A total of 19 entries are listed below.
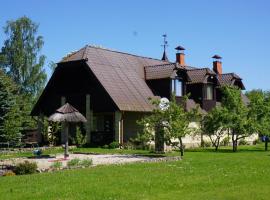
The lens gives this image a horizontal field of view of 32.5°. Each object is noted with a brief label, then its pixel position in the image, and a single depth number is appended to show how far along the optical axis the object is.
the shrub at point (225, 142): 37.92
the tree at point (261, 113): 30.55
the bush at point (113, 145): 30.03
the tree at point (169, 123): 23.50
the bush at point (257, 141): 44.18
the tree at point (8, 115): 30.64
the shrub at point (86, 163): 17.67
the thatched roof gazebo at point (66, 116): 22.80
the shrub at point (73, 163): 17.39
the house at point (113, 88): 31.38
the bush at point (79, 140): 29.42
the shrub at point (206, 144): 37.44
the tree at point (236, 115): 29.47
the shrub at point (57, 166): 16.80
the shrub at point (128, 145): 30.28
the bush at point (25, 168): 16.03
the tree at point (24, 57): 50.22
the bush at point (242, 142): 40.99
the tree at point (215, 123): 30.17
